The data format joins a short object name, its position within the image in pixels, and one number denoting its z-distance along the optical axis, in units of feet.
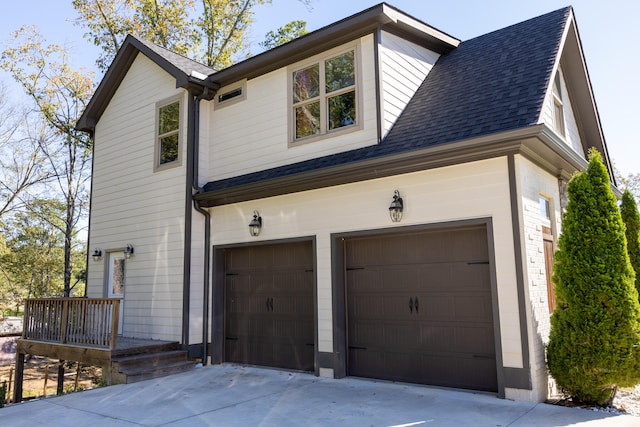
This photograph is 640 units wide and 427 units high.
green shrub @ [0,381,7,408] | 20.85
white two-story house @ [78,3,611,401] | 19.26
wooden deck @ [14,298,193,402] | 24.41
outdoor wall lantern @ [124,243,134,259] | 32.24
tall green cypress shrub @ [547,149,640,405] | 16.83
